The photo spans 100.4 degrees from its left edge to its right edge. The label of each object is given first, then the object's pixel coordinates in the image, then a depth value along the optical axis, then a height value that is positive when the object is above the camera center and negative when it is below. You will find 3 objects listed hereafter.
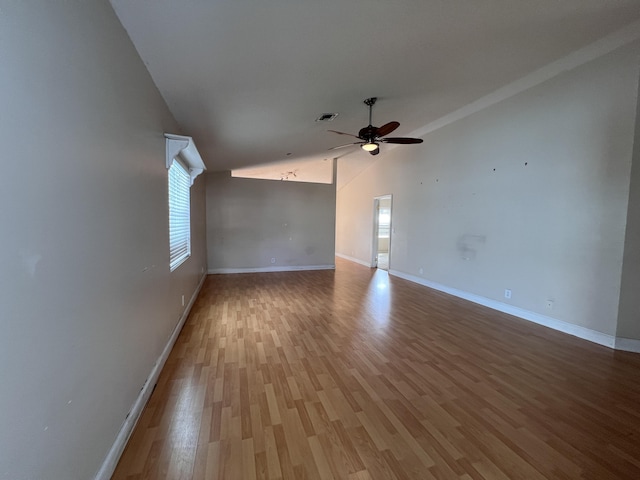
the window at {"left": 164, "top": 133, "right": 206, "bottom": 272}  2.54 +0.35
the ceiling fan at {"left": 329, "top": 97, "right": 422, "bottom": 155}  3.37 +1.16
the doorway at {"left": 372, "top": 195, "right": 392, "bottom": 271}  7.70 -0.40
